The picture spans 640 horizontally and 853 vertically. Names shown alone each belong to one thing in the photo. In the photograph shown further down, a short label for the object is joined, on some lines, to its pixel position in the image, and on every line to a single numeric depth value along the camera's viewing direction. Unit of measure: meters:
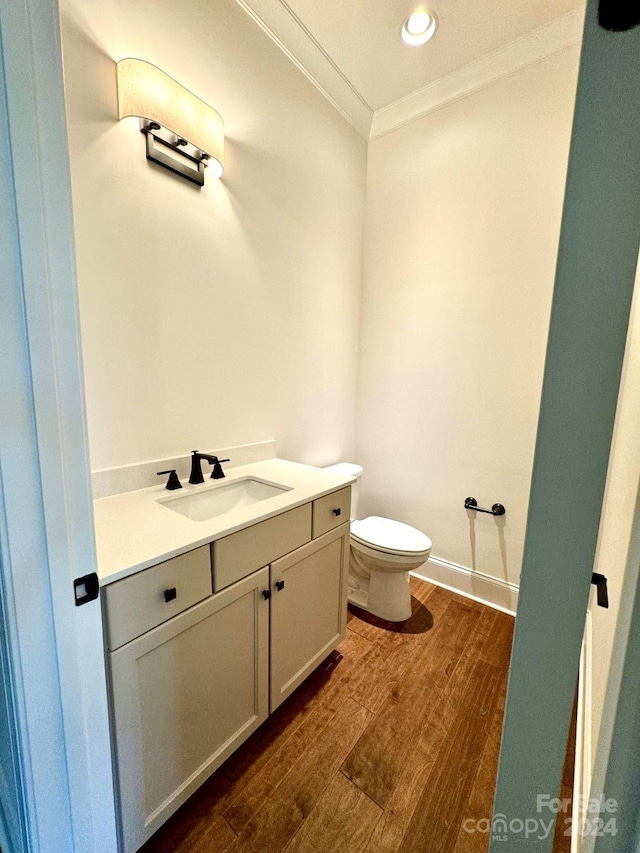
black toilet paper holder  1.89
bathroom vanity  0.81
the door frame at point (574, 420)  0.33
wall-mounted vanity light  1.09
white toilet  1.70
